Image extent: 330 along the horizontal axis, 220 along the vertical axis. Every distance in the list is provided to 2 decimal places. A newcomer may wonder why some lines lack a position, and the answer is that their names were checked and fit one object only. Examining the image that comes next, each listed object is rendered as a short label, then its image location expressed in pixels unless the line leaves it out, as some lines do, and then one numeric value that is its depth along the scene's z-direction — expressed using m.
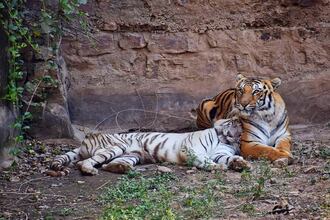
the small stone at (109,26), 17.45
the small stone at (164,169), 13.51
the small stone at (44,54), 15.59
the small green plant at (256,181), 11.24
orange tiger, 15.18
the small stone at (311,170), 13.12
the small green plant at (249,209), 10.49
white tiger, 13.86
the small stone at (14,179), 13.23
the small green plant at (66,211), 10.99
